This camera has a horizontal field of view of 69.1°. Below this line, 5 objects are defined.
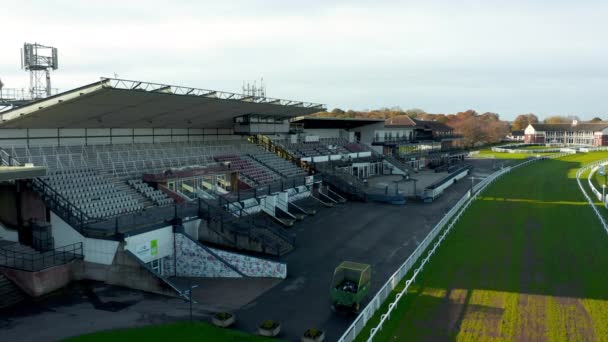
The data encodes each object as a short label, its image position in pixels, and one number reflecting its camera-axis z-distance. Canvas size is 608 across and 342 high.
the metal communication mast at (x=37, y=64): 32.34
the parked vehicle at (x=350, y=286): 18.09
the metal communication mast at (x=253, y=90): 54.28
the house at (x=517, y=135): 169.59
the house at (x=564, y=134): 146.01
